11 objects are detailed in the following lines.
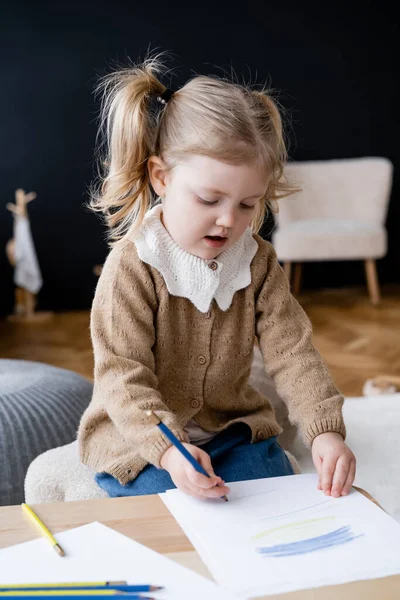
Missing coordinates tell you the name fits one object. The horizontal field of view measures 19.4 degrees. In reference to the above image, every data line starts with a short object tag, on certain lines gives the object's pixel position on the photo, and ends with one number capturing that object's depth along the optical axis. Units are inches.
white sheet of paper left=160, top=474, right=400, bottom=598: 42.5
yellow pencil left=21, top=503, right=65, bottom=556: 43.6
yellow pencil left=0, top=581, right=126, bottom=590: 41.1
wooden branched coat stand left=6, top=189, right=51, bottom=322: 190.2
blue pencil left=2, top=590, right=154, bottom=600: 40.4
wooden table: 41.6
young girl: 54.6
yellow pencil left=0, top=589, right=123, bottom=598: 40.5
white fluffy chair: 196.9
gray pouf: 73.0
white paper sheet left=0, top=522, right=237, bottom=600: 41.6
